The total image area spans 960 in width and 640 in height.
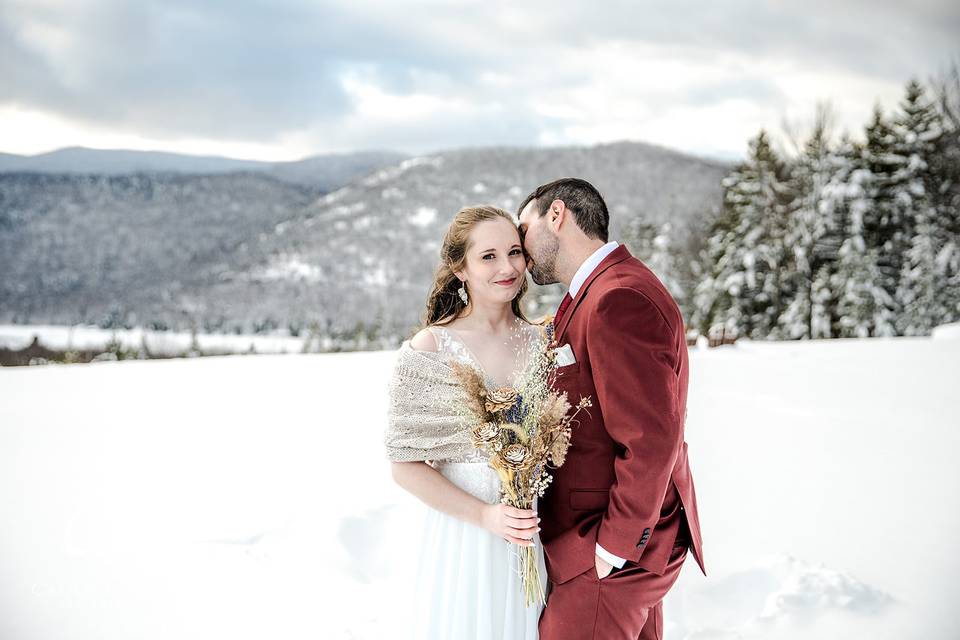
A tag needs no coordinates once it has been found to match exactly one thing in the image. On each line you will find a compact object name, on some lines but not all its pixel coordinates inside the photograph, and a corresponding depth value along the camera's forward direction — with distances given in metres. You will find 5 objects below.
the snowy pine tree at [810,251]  21.28
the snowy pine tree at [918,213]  19.61
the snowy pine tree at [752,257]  22.59
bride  2.06
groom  1.70
